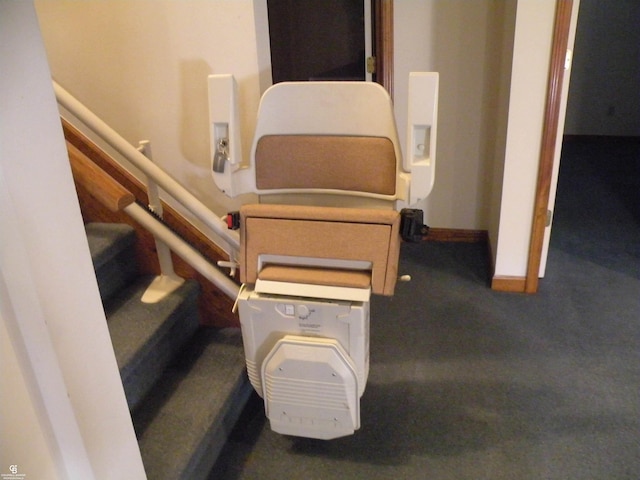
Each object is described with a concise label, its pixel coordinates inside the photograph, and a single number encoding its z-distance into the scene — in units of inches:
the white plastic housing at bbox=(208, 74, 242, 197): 48.5
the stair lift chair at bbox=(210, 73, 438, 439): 48.1
